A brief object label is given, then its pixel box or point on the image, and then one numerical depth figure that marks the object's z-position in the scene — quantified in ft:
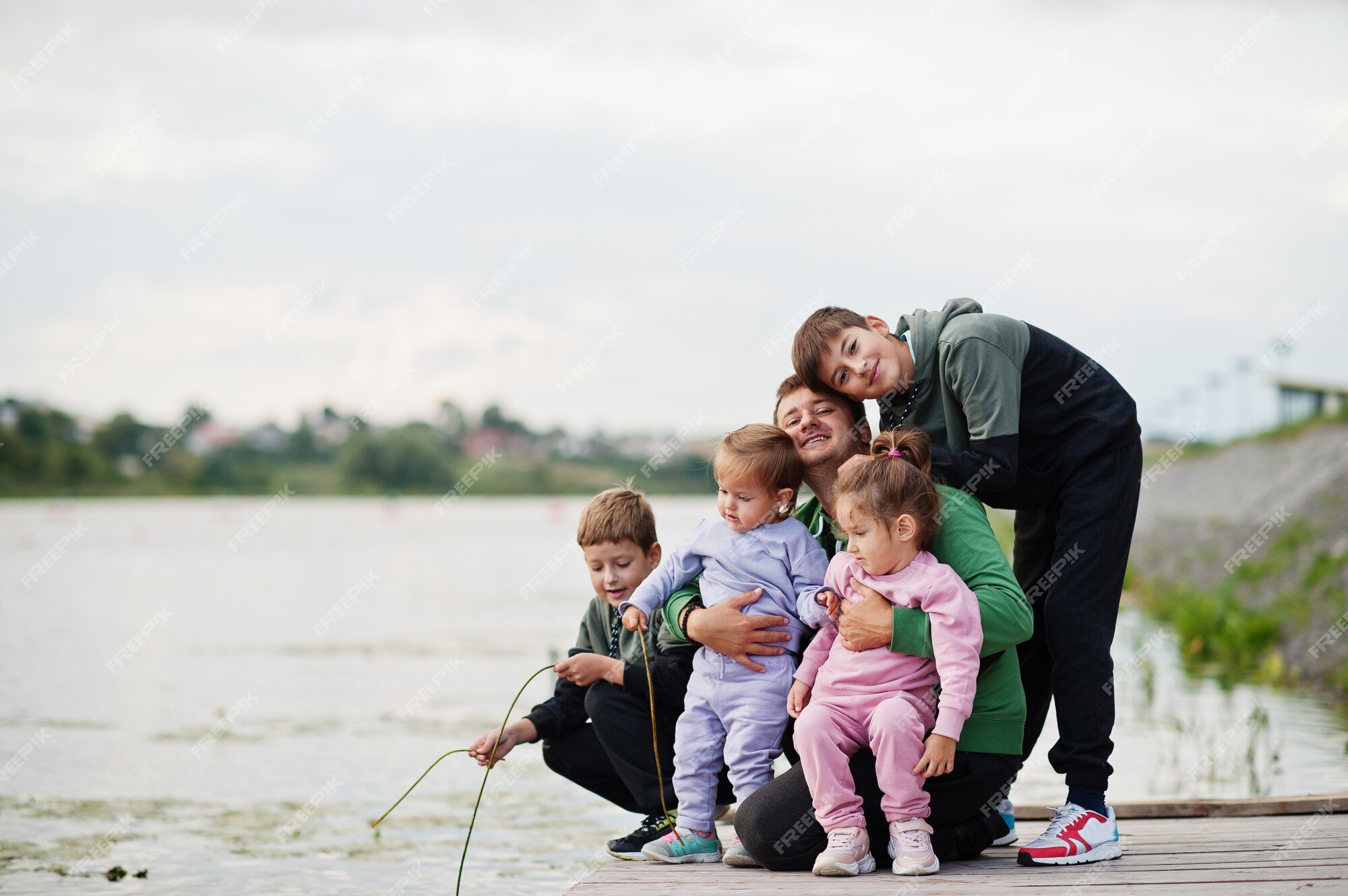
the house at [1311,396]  96.39
